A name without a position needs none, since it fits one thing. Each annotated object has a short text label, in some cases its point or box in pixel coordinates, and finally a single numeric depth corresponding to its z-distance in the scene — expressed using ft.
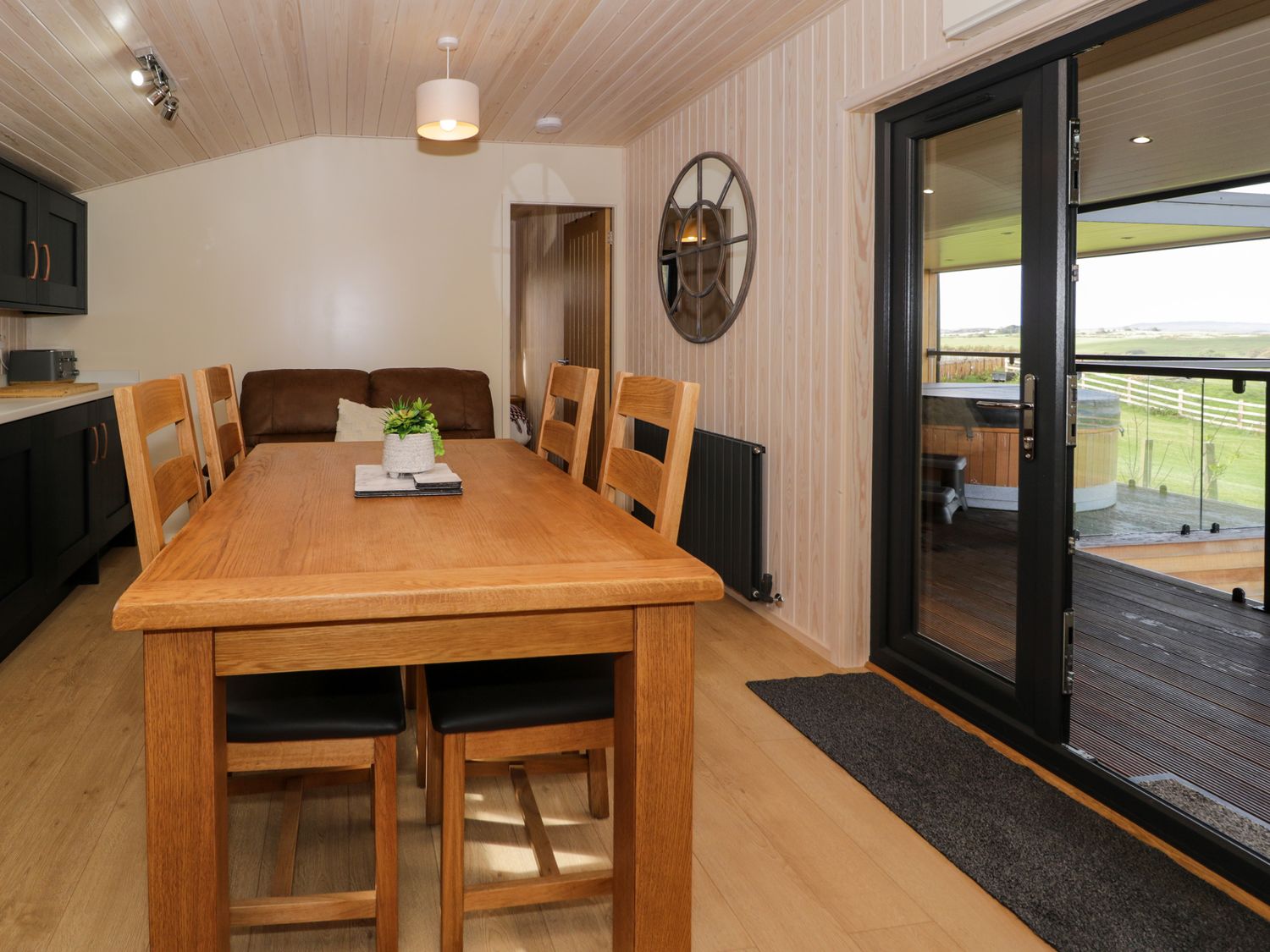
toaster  15.66
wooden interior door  19.51
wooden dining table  4.14
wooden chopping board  13.88
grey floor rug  6.04
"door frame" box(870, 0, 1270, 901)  6.80
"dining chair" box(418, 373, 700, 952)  5.43
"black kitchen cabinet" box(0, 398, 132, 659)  11.44
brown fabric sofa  16.74
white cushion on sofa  16.29
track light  11.32
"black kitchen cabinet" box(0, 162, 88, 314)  13.71
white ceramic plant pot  7.04
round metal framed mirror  13.69
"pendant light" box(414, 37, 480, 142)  12.09
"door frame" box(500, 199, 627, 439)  19.24
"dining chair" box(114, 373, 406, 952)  5.22
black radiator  12.89
